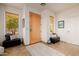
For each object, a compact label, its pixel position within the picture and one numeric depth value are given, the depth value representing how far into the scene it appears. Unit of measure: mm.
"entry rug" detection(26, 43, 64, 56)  1390
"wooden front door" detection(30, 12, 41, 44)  2743
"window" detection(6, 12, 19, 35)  1447
